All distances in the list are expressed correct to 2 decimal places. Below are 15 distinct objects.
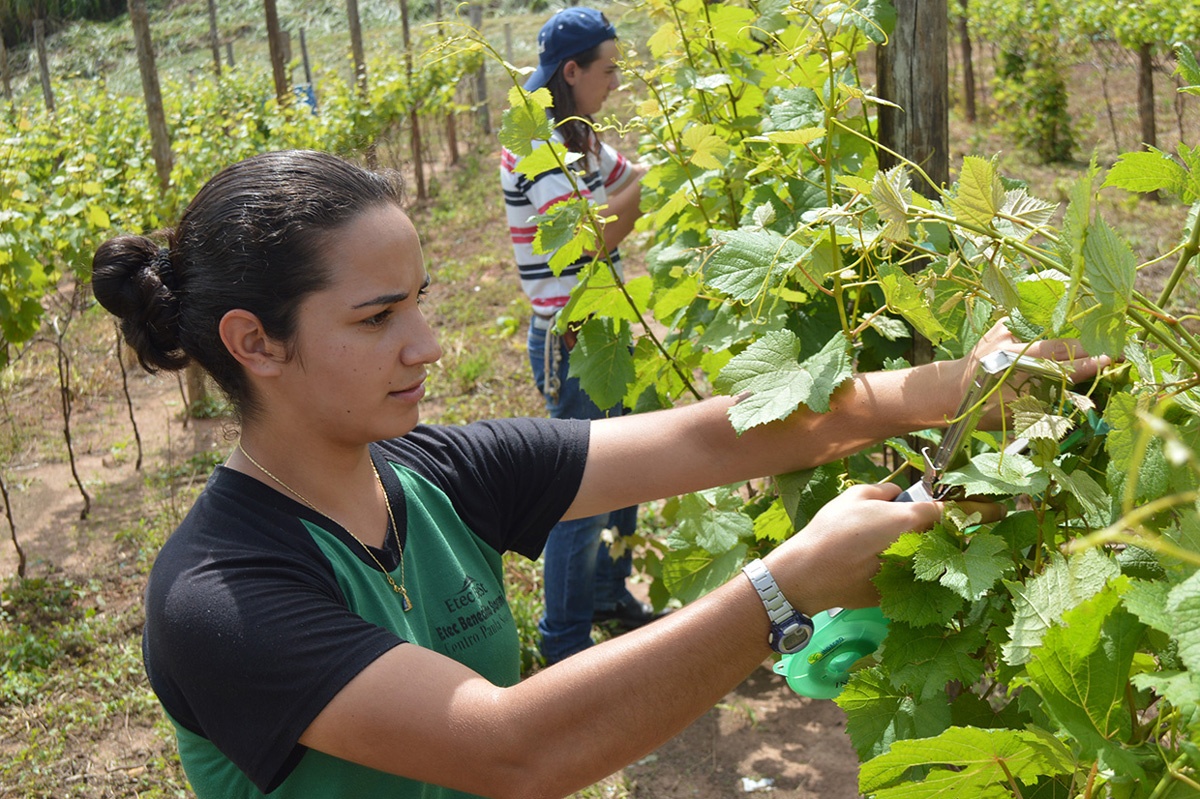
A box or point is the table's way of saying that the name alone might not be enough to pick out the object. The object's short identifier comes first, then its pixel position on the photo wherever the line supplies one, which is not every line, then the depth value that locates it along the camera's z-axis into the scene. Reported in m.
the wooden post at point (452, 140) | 13.62
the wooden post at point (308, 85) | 13.48
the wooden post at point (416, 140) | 11.76
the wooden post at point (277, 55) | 9.98
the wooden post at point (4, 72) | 9.74
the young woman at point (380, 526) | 1.22
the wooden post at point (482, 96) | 14.80
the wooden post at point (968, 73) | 11.45
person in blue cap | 3.23
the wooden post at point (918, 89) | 1.82
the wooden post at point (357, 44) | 11.70
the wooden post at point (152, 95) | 6.03
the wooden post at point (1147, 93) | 8.33
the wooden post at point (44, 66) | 13.84
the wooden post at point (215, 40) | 16.40
